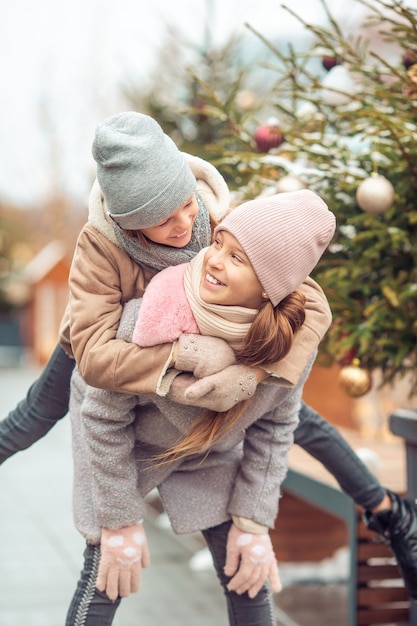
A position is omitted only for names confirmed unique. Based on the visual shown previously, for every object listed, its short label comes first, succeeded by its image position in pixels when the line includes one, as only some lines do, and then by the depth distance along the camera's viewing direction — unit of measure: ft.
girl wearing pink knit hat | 5.89
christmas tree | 9.33
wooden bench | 9.78
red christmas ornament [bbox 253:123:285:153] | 11.26
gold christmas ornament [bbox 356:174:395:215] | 9.07
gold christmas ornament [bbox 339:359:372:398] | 10.25
